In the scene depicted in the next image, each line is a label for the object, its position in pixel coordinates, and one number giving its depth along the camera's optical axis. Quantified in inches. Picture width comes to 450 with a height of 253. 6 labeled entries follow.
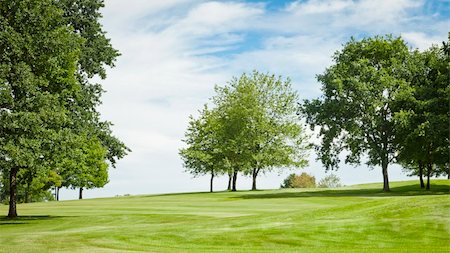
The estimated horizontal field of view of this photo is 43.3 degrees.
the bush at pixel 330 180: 5885.8
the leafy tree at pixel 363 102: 2598.4
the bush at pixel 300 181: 5546.3
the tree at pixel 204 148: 3539.4
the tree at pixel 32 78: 1381.6
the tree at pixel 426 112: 2397.9
